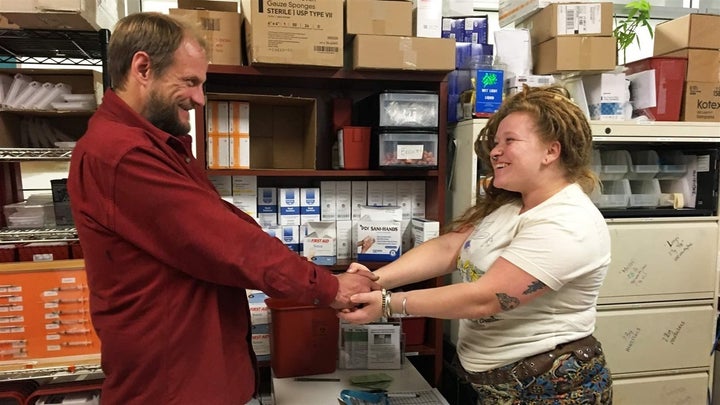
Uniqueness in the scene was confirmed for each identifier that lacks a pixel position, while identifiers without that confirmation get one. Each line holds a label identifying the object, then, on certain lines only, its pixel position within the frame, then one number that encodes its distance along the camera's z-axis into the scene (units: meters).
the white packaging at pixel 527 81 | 2.20
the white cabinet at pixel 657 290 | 2.18
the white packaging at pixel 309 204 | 2.23
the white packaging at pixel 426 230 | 2.13
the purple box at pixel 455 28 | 2.36
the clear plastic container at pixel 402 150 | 2.09
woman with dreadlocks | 1.39
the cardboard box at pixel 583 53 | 2.17
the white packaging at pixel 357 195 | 2.32
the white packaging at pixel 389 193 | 2.34
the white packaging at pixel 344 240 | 2.24
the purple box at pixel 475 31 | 2.34
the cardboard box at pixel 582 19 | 2.17
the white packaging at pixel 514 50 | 2.27
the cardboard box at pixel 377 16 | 1.96
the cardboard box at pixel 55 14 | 1.58
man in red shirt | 1.18
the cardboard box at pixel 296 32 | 1.86
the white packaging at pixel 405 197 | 2.35
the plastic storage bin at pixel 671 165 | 2.41
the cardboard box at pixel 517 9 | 2.29
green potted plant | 2.48
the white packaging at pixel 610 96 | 2.21
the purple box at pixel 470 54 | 2.28
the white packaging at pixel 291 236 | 2.22
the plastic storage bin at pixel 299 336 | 1.98
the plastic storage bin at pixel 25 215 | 1.94
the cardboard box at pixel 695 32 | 2.25
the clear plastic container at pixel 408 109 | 2.08
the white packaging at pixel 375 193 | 2.34
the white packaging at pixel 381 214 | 2.21
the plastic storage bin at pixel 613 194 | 2.27
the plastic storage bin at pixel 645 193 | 2.32
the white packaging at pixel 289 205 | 2.21
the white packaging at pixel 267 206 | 2.24
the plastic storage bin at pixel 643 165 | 2.37
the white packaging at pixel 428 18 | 2.07
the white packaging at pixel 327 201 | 2.29
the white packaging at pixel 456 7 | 2.41
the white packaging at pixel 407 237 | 2.30
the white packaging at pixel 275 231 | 2.21
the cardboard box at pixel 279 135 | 2.30
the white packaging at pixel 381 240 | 2.14
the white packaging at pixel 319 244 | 2.15
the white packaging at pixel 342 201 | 2.30
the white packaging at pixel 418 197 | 2.35
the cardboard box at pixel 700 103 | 2.26
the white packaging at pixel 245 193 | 2.18
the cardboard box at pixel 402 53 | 1.96
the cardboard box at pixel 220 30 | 1.90
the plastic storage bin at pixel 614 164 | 2.34
